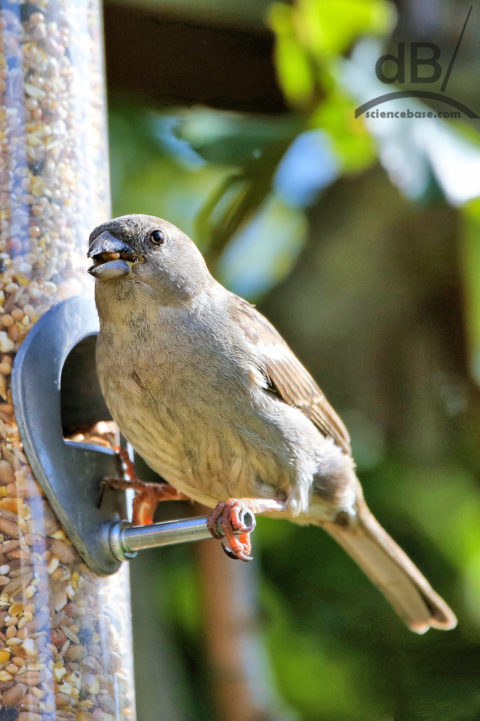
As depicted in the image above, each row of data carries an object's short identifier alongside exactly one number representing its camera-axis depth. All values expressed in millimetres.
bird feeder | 5488
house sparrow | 5859
